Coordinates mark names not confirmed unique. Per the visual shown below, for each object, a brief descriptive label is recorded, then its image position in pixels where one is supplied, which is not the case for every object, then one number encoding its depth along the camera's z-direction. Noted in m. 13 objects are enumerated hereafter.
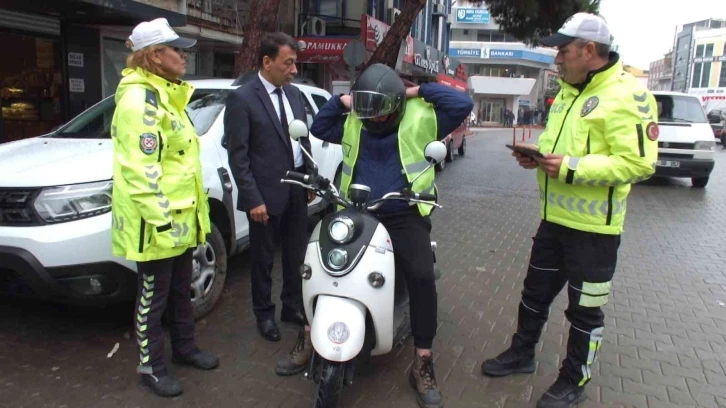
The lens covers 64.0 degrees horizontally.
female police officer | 2.92
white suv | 3.31
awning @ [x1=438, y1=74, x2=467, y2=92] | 18.97
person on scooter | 3.15
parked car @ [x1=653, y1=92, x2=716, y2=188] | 11.90
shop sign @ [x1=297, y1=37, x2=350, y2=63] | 16.41
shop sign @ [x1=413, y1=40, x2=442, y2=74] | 21.33
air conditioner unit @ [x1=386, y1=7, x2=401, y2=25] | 22.16
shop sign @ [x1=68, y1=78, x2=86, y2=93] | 10.98
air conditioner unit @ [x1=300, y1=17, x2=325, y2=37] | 18.08
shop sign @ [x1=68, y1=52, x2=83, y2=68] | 10.91
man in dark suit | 3.66
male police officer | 2.79
